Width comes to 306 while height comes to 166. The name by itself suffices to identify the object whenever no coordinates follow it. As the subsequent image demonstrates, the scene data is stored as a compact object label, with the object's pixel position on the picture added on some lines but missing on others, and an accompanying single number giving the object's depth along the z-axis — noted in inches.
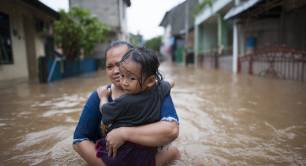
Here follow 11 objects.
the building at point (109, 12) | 907.4
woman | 74.7
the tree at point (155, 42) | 2432.3
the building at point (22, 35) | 382.0
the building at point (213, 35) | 676.1
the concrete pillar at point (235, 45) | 577.9
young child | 71.0
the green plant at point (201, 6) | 714.8
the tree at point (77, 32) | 468.8
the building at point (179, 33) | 1084.5
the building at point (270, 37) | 396.8
